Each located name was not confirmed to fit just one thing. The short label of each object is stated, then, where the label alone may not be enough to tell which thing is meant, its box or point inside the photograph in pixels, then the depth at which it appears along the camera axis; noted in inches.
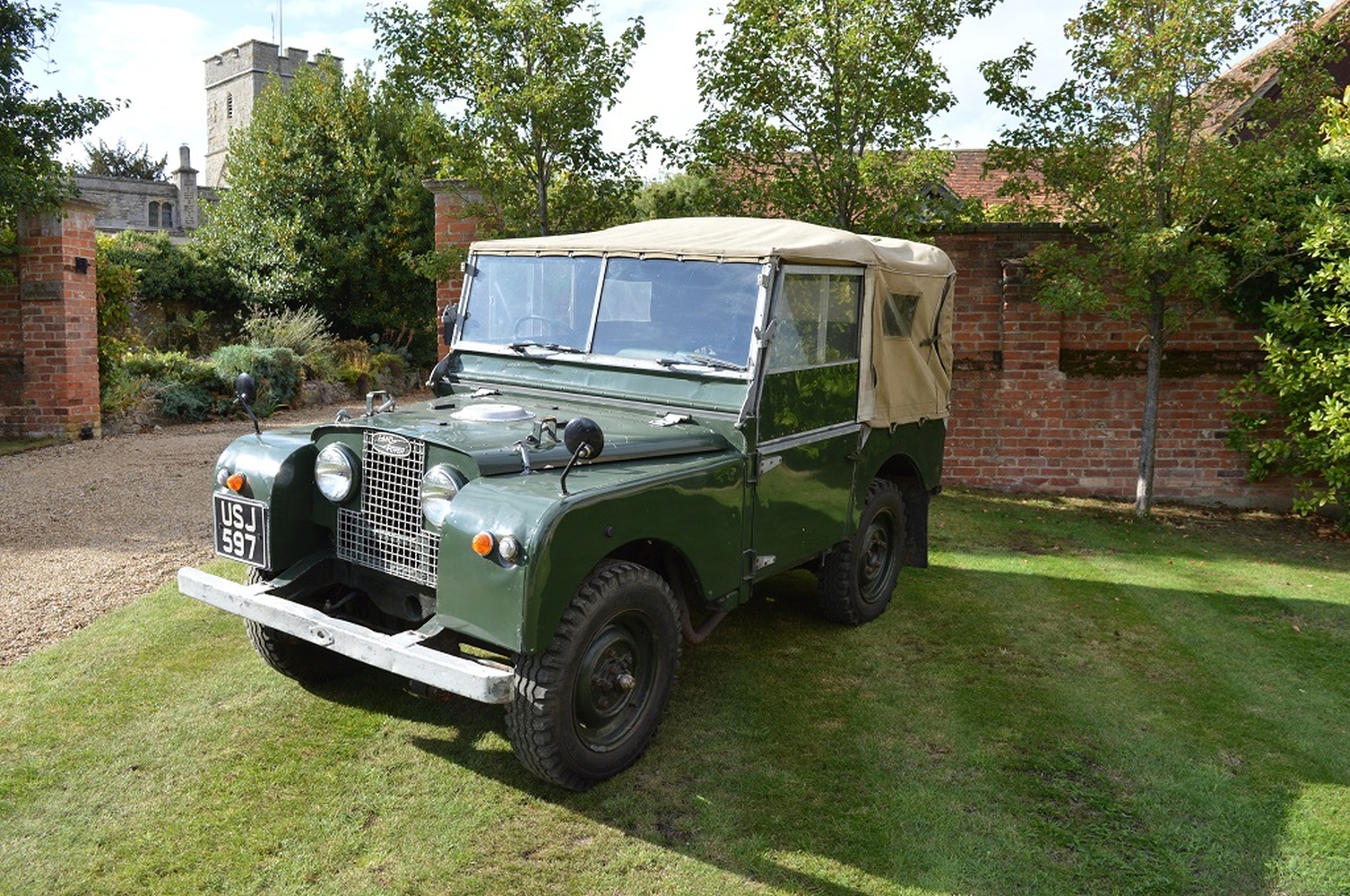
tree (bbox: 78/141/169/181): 1775.6
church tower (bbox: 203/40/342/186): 2086.6
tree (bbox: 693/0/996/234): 343.3
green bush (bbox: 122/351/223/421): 499.5
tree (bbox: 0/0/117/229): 381.7
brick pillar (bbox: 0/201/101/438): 421.7
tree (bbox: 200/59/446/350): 754.2
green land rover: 138.6
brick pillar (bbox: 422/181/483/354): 397.1
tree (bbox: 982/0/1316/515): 314.8
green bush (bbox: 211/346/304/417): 532.7
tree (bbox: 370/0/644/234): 343.3
